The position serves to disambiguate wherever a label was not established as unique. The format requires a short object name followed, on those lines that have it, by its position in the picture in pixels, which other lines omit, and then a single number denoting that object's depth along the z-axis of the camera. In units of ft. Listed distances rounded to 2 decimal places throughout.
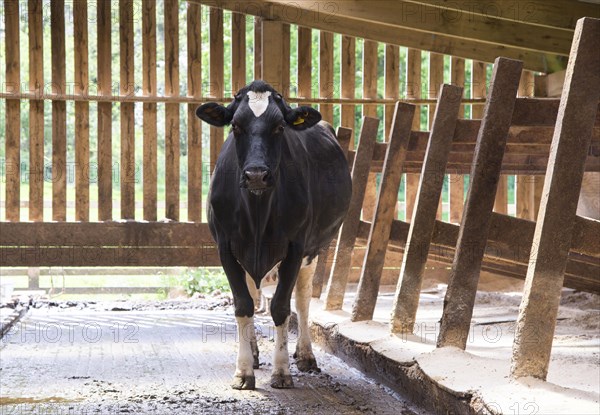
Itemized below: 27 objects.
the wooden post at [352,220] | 28.50
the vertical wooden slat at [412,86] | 42.86
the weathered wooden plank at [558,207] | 14.24
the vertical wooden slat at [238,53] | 41.45
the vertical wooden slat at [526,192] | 42.98
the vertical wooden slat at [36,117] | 39.17
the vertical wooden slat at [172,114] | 40.63
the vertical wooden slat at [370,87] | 42.37
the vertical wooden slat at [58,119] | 39.47
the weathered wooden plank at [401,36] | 41.16
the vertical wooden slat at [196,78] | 40.52
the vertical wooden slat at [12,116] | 39.24
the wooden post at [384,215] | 25.48
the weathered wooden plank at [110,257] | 39.01
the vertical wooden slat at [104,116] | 40.06
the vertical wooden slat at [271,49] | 41.06
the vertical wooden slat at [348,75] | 42.37
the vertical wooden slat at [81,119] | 39.60
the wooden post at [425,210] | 21.53
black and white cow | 19.81
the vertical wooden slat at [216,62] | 41.14
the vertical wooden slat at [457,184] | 42.60
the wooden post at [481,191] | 17.94
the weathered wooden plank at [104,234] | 38.29
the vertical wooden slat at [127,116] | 39.99
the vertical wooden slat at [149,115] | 40.22
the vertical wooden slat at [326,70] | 42.19
